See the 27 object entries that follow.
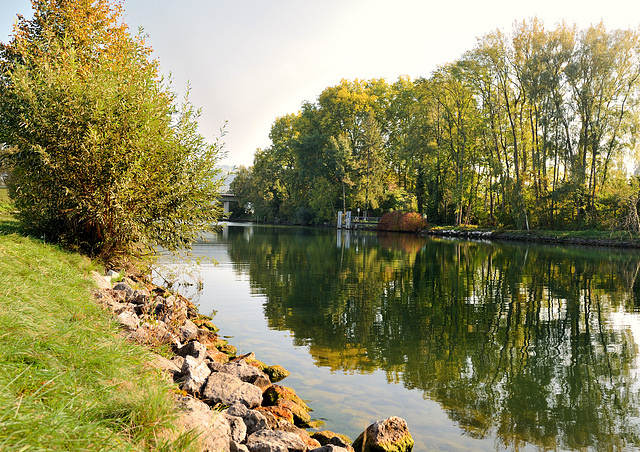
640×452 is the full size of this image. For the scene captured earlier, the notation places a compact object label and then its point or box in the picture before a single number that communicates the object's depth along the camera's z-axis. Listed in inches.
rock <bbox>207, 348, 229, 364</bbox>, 296.8
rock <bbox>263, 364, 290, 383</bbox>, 300.8
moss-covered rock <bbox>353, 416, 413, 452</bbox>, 202.4
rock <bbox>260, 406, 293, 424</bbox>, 225.8
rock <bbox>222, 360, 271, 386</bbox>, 261.6
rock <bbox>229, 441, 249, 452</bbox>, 165.8
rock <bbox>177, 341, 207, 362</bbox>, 277.3
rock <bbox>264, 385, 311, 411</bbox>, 245.6
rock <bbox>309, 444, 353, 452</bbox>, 179.0
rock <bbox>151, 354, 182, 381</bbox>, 220.8
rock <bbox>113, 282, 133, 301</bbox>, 397.5
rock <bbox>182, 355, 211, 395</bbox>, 225.1
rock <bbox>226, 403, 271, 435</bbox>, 197.9
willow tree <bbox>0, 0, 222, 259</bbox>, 407.8
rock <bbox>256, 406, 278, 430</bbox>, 204.1
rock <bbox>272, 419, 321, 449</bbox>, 200.5
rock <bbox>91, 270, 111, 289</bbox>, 377.3
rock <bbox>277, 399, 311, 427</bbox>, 235.8
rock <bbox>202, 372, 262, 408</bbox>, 223.5
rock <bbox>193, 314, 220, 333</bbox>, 403.9
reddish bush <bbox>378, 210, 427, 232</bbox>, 2245.3
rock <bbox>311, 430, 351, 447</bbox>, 206.5
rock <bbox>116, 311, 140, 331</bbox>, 278.0
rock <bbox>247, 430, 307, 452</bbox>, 176.7
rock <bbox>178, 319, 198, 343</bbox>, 326.3
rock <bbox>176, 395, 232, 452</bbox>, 155.6
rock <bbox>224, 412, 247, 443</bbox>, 178.2
